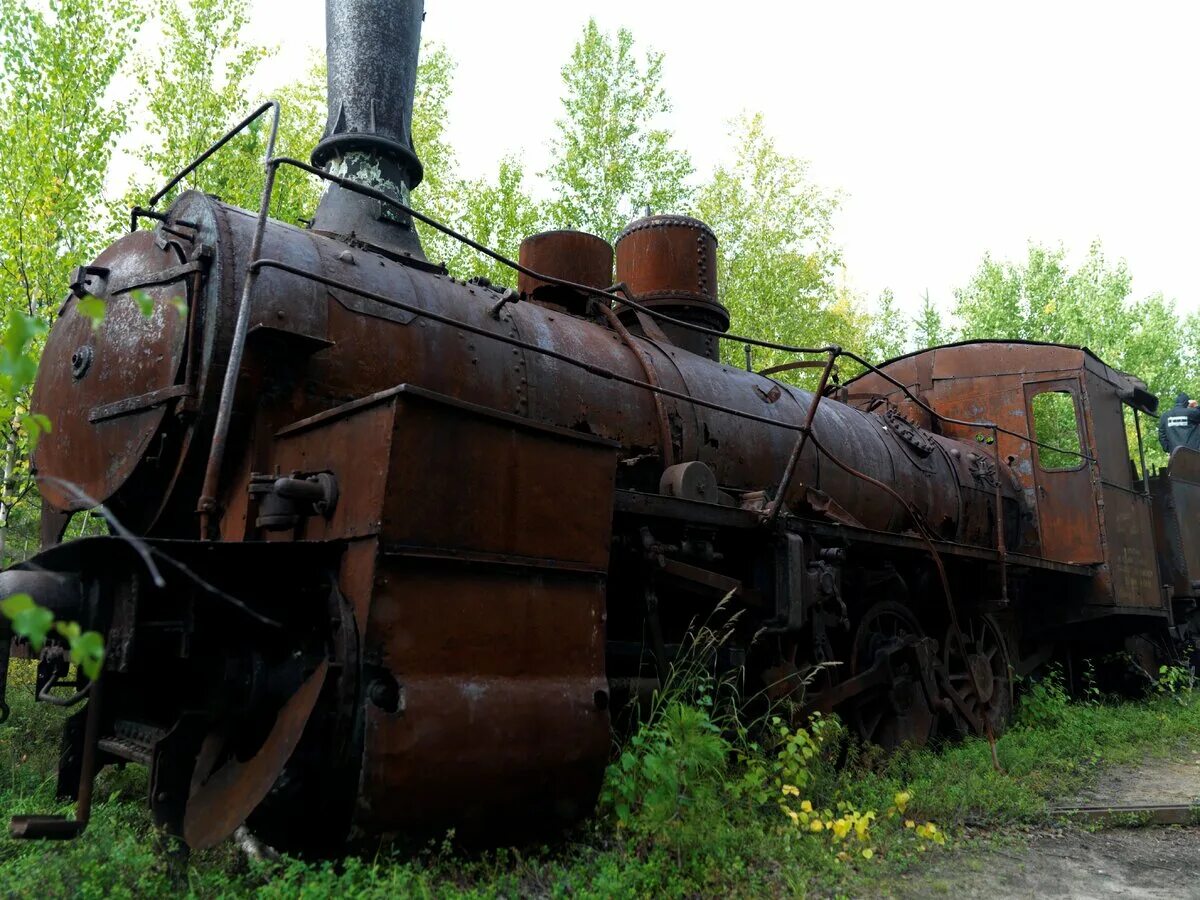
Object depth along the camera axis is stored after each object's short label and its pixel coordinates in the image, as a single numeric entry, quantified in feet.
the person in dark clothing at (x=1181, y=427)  37.58
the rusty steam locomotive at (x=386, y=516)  9.46
